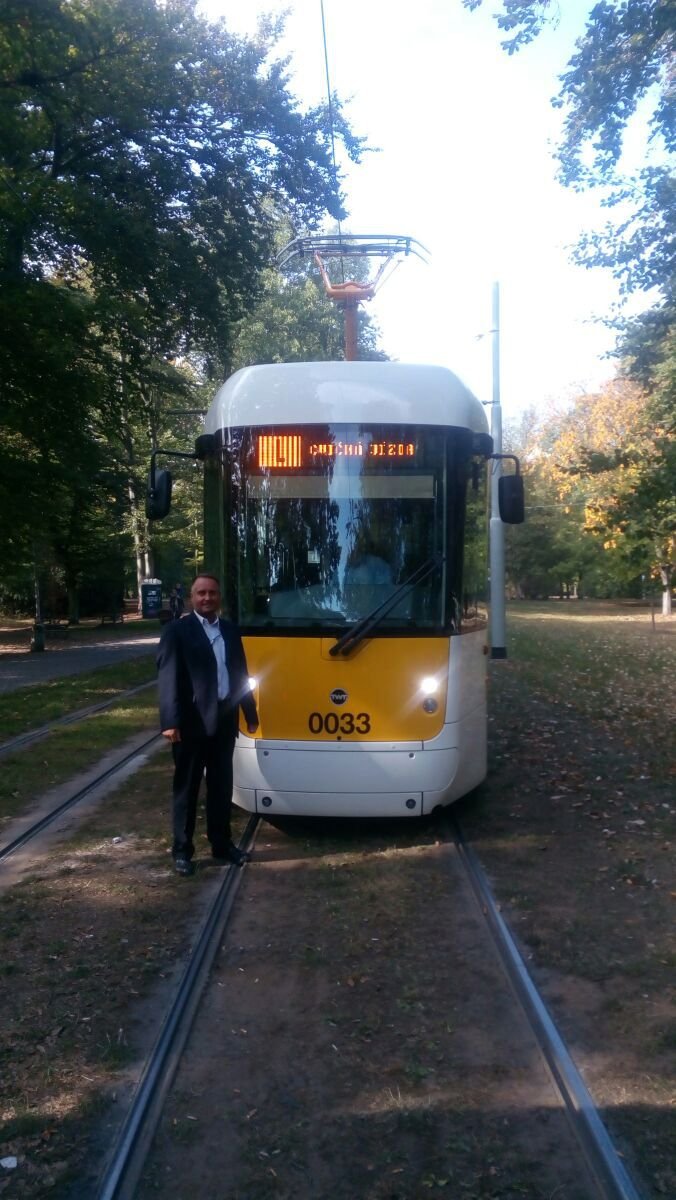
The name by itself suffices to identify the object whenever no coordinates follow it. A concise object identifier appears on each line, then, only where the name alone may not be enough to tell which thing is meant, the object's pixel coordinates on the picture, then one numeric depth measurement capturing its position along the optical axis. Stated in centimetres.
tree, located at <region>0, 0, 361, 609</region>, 1486
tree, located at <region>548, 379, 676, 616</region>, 1338
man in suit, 667
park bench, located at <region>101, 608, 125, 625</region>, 4325
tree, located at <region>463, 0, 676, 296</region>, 1098
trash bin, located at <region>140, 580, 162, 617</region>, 4188
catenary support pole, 2052
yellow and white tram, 719
